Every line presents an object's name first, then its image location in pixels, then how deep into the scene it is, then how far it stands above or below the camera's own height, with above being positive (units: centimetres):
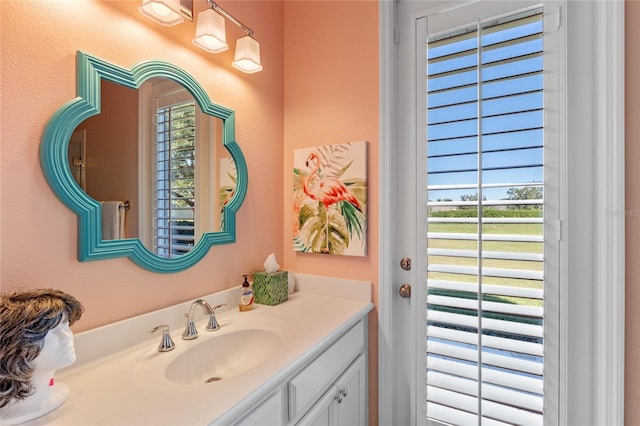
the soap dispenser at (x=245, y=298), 134 -37
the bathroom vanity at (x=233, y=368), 69 -43
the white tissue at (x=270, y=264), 145 -24
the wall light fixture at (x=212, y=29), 98 +66
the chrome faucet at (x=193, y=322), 107 -39
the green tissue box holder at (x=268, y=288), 141 -34
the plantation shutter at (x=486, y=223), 119 -3
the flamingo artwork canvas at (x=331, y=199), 148 +8
